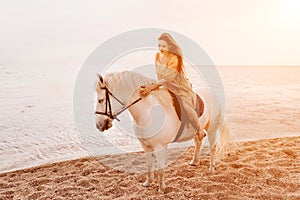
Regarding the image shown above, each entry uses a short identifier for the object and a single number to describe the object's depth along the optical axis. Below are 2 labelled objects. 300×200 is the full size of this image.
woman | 2.57
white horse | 2.43
